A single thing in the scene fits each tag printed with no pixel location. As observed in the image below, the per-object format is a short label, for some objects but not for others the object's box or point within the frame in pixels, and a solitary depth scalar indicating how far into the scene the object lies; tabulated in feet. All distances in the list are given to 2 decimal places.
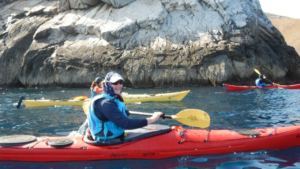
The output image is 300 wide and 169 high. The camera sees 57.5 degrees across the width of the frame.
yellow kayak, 33.24
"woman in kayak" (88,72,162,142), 12.55
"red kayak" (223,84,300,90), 43.86
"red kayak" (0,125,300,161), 13.96
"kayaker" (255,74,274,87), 45.32
